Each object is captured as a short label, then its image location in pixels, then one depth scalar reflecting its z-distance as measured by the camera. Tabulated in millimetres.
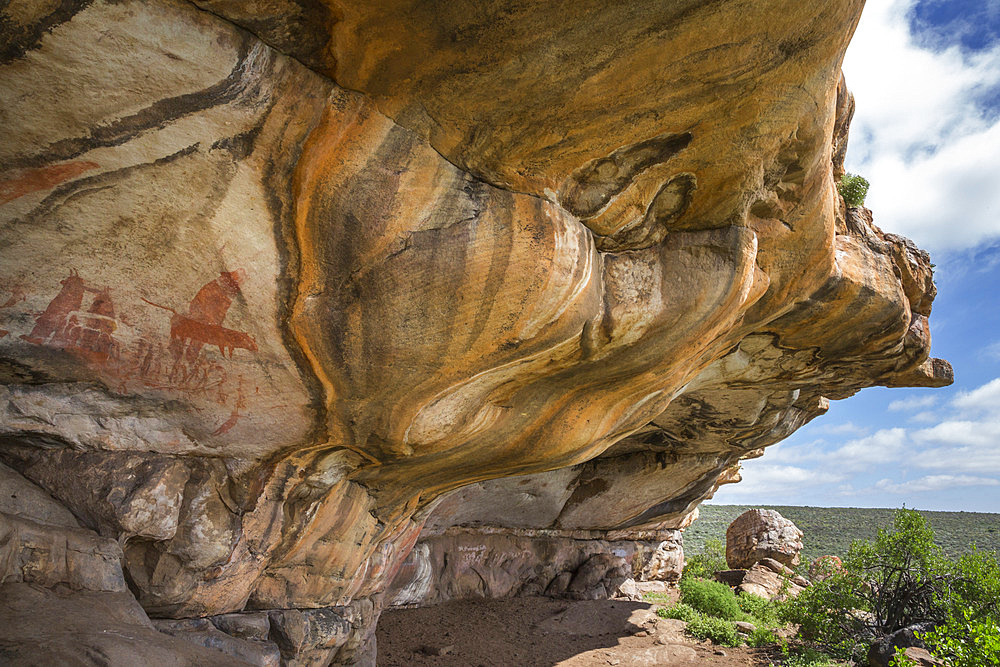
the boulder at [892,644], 7719
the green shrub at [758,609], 11148
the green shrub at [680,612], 10906
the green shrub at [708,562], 15164
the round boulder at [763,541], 16375
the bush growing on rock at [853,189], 6656
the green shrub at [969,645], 5477
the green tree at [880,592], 8953
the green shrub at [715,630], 9799
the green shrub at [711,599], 11570
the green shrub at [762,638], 9711
